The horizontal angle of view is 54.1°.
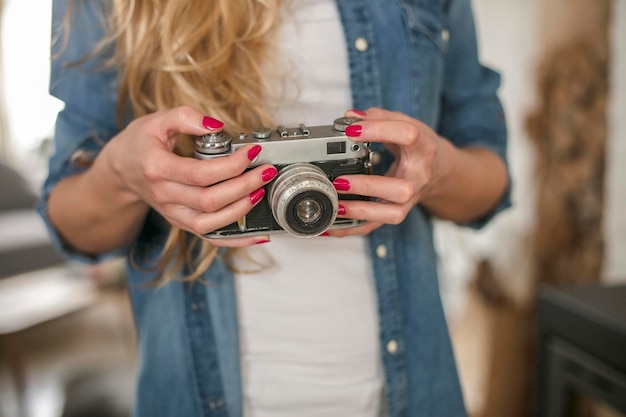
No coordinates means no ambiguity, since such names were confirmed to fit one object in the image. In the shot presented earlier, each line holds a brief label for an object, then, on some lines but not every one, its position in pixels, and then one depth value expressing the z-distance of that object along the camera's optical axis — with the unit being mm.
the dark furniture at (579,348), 1063
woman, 653
